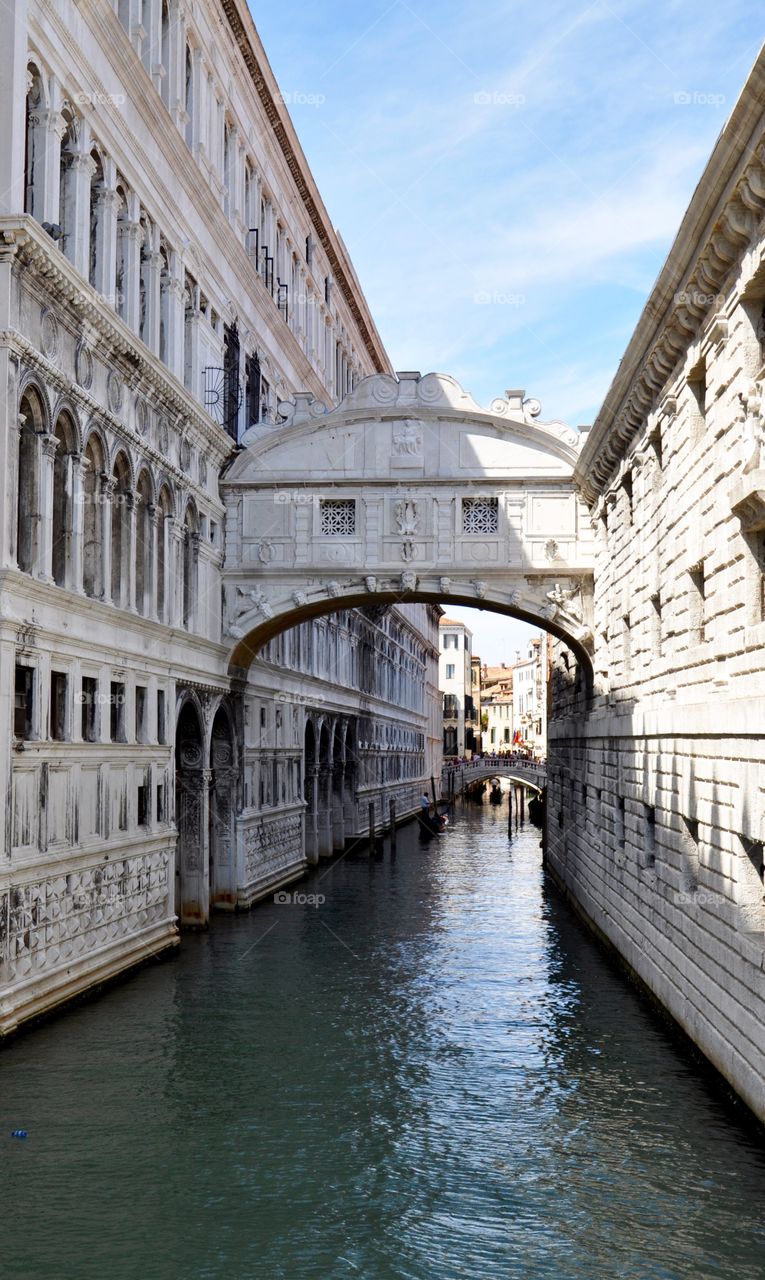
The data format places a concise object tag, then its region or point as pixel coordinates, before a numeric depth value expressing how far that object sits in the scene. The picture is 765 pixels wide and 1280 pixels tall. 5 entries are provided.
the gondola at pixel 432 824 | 48.81
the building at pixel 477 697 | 122.56
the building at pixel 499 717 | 132.12
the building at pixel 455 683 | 107.25
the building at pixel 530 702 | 94.19
